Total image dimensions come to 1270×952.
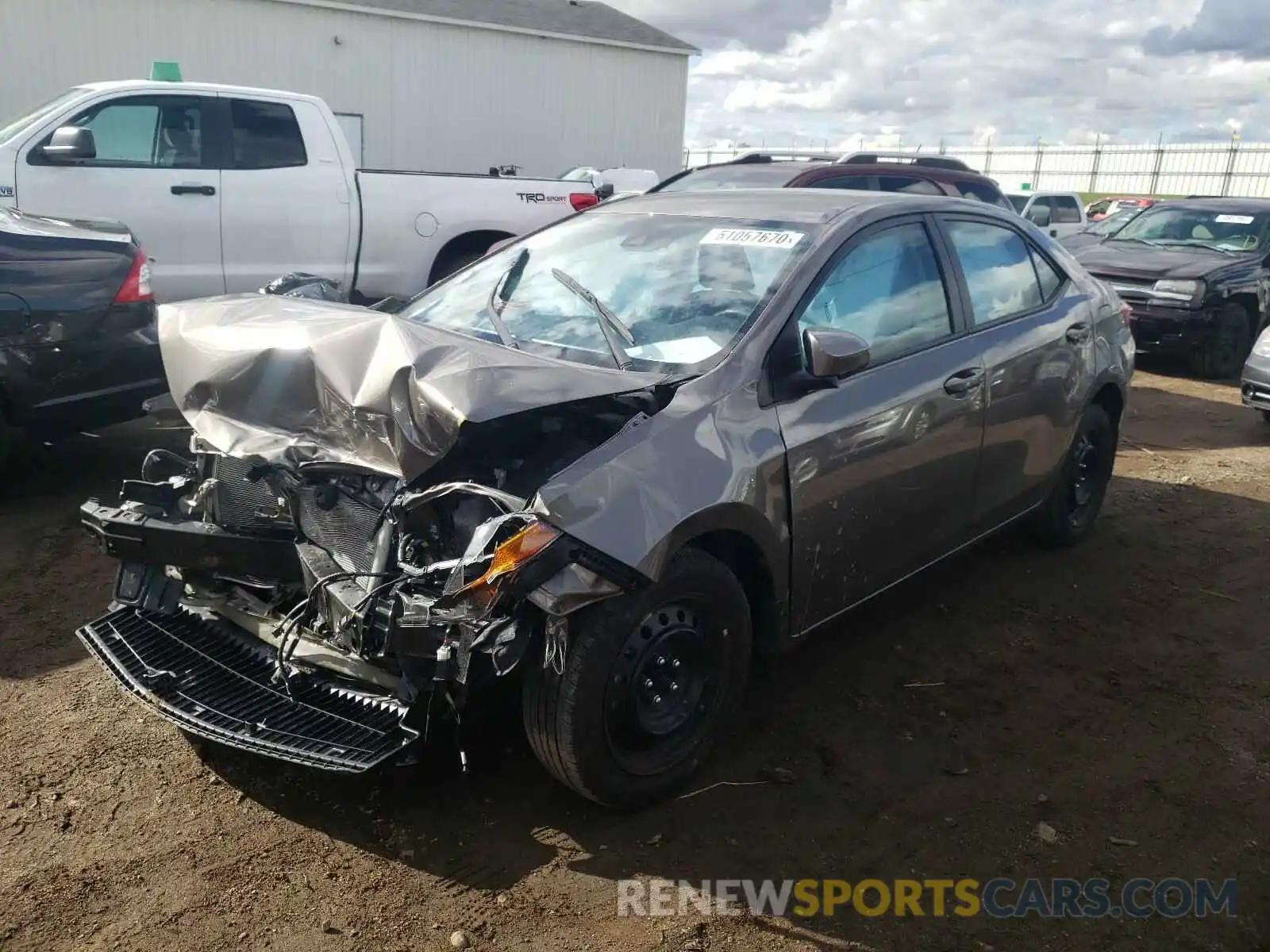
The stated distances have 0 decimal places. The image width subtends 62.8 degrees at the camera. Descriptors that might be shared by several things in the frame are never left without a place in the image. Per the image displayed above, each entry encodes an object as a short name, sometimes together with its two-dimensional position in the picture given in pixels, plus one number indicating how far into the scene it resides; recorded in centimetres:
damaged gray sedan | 281
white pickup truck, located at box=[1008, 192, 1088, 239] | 1644
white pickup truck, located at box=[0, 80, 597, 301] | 707
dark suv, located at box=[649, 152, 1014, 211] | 830
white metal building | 1725
